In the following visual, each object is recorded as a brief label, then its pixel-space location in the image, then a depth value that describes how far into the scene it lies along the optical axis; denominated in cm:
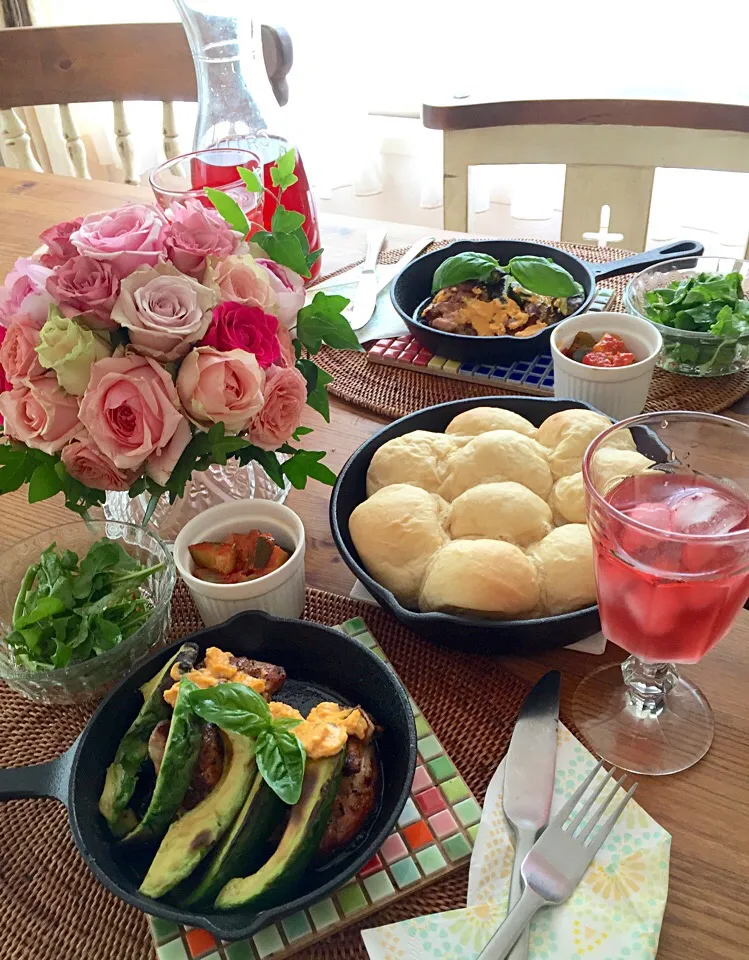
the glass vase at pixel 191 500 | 85
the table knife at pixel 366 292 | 118
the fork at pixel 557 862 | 51
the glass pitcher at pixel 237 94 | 110
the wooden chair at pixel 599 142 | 132
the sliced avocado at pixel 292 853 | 51
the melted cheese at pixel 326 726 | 55
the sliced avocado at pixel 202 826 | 52
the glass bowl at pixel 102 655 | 66
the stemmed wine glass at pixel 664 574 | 55
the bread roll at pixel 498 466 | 80
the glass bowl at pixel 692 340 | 99
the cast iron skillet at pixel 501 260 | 104
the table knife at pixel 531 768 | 57
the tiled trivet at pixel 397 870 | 53
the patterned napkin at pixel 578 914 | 51
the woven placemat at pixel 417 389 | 99
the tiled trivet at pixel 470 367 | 104
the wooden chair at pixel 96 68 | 176
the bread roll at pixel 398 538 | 73
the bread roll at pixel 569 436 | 81
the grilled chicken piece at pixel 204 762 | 56
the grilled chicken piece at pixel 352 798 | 55
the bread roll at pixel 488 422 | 85
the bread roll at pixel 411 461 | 81
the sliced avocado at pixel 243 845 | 52
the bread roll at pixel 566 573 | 69
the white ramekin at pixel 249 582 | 69
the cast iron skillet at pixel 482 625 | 65
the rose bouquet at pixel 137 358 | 63
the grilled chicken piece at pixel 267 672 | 63
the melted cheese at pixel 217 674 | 61
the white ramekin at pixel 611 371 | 90
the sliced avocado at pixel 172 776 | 55
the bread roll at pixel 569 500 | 77
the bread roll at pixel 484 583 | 68
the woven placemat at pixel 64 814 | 55
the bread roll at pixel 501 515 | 75
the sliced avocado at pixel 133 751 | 57
